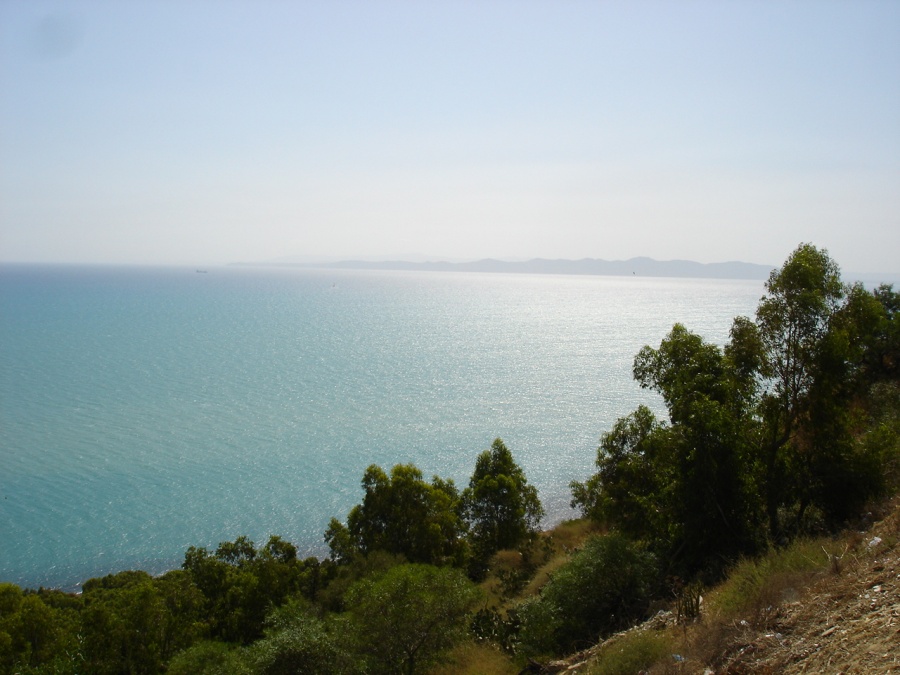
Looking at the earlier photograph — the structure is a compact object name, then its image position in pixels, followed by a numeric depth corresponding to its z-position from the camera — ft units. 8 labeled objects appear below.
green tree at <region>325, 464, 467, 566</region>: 96.02
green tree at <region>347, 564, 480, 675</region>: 53.01
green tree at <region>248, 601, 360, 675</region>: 48.75
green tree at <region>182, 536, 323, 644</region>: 83.87
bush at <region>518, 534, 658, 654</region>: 47.65
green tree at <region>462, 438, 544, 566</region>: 107.65
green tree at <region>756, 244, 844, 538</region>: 52.16
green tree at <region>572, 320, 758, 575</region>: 51.21
